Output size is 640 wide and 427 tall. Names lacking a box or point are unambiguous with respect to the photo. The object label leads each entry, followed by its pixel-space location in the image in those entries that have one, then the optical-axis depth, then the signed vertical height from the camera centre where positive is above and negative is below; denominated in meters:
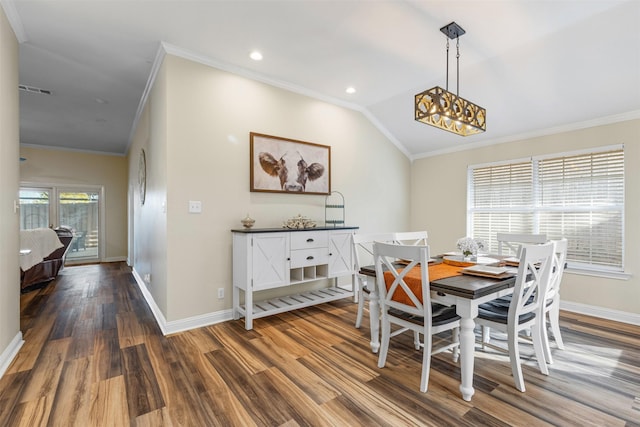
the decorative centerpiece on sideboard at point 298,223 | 3.63 -0.12
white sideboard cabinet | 3.09 -0.56
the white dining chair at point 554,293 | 2.30 -0.63
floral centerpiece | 2.64 -0.29
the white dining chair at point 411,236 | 3.25 -0.26
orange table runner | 2.02 -0.45
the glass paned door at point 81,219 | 7.05 -0.14
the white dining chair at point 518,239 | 3.10 -0.28
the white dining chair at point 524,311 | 1.91 -0.70
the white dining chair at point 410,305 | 1.94 -0.64
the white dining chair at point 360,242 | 2.94 -0.33
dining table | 1.84 -0.53
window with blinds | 3.36 +0.13
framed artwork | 3.55 +0.59
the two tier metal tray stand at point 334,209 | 4.18 +0.05
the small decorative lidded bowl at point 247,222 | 3.32 -0.10
